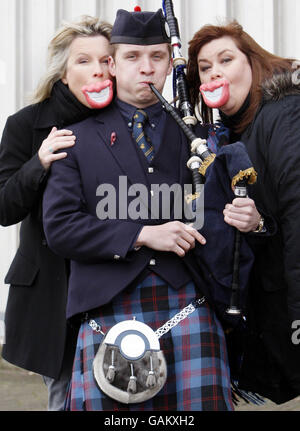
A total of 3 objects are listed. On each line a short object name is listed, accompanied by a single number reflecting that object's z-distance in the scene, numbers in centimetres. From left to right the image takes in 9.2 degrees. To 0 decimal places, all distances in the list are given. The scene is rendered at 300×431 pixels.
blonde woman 519
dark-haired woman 500
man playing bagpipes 493
